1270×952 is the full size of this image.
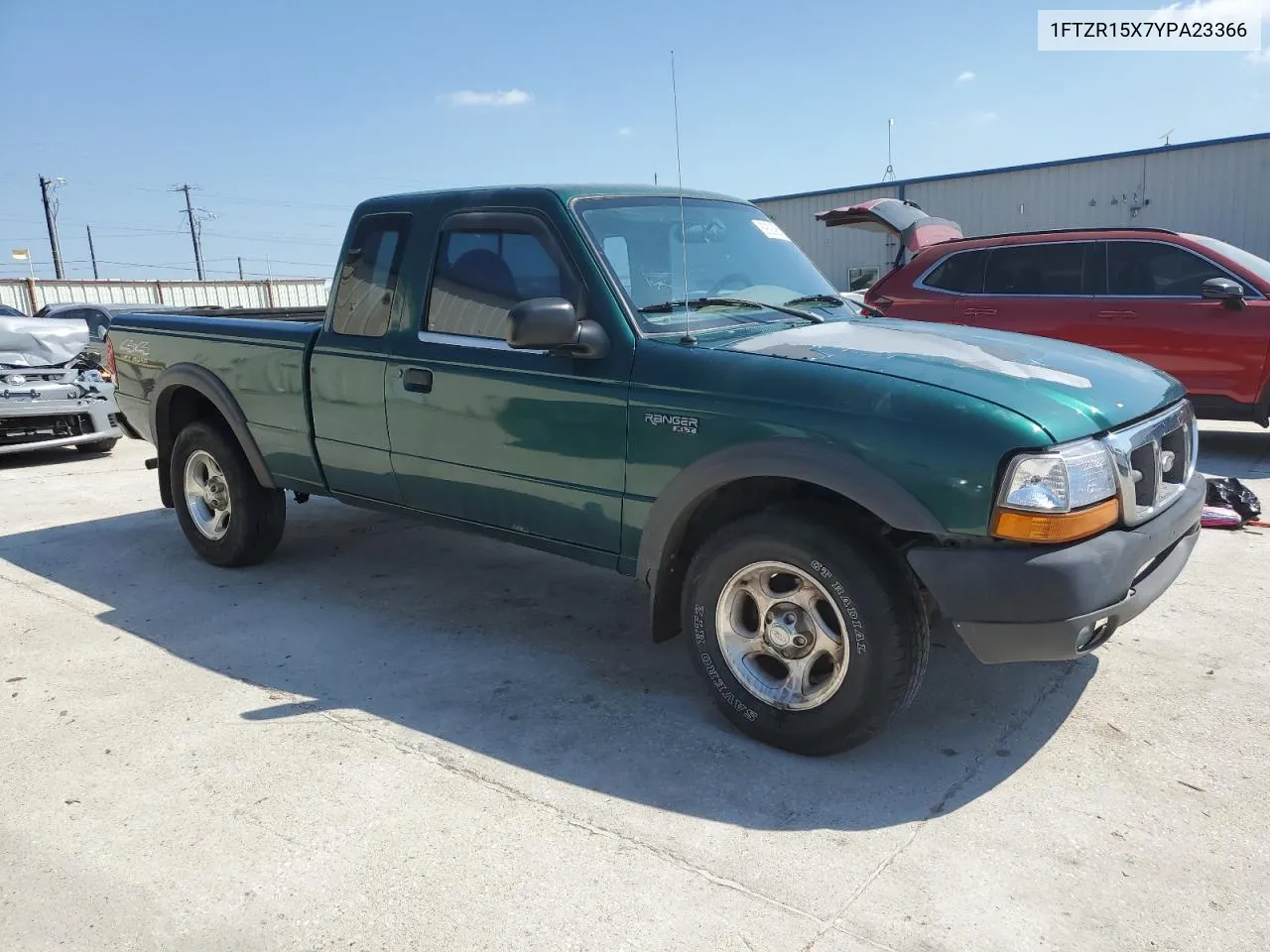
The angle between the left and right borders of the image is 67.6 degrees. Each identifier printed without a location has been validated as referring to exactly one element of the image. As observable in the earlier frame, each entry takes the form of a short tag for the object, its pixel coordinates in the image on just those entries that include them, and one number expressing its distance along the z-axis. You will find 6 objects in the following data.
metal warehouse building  17.44
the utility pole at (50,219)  53.31
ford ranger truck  2.72
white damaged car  8.78
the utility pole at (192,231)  67.13
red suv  7.35
